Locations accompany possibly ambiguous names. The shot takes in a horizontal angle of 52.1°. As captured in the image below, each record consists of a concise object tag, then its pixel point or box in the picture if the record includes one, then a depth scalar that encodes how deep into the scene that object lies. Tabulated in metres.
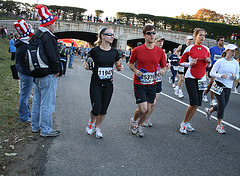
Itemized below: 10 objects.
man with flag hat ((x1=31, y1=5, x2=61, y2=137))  4.29
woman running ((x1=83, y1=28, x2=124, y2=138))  4.54
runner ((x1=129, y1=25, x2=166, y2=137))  4.71
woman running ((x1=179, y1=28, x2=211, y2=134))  5.35
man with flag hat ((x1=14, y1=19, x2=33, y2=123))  5.05
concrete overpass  41.88
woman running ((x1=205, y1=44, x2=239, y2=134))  5.57
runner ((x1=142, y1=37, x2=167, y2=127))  5.75
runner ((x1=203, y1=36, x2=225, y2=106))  8.64
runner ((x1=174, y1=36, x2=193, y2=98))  9.52
